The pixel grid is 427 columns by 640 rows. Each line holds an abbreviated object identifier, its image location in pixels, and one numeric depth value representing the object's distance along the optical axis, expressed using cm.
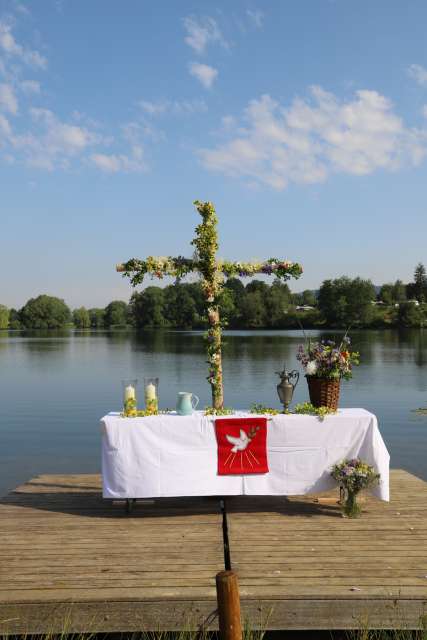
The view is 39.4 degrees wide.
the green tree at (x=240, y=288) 11717
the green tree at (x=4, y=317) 13425
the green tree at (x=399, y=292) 12225
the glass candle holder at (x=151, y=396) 631
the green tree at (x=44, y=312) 13588
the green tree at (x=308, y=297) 13625
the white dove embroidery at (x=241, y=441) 602
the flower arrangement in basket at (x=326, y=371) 631
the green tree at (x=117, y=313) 14562
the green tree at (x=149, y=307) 12569
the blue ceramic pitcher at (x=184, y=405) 629
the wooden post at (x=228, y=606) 325
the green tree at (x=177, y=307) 11956
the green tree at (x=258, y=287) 12036
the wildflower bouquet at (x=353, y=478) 584
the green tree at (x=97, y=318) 15450
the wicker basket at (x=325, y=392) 630
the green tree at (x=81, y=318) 14800
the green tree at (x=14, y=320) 14325
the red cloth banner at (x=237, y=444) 602
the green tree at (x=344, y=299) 10856
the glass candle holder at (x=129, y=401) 623
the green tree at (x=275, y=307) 11369
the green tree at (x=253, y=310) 11269
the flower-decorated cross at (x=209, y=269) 686
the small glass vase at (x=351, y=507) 598
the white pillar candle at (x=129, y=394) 625
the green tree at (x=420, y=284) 11894
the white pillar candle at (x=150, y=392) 630
